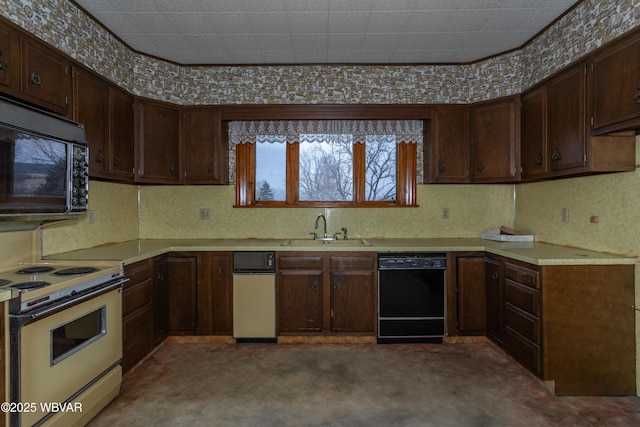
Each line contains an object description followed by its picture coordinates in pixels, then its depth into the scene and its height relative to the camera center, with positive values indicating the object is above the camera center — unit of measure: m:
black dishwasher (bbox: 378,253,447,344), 3.32 -0.72
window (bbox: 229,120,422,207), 3.95 +0.45
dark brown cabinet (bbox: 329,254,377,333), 3.36 -0.70
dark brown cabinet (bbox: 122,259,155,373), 2.65 -0.75
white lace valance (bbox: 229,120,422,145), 3.78 +0.87
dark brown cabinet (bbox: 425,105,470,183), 3.65 +0.69
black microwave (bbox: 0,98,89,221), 1.82 +0.28
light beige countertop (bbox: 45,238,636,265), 2.52 -0.29
